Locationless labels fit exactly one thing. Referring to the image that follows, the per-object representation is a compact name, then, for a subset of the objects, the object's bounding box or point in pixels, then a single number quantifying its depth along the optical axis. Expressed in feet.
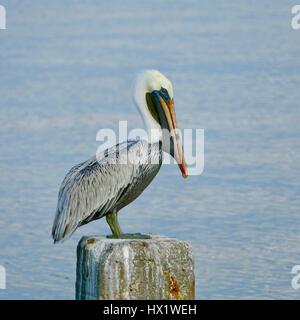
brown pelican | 61.52
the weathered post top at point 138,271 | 53.21
